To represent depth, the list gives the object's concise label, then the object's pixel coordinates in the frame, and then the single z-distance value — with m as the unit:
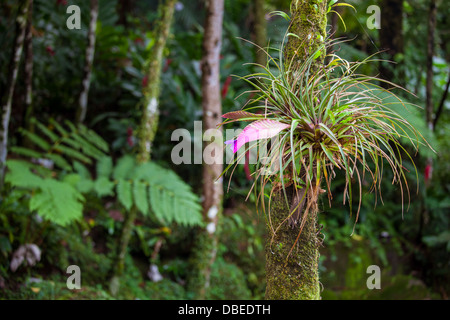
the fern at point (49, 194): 2.29
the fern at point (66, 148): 2.92
